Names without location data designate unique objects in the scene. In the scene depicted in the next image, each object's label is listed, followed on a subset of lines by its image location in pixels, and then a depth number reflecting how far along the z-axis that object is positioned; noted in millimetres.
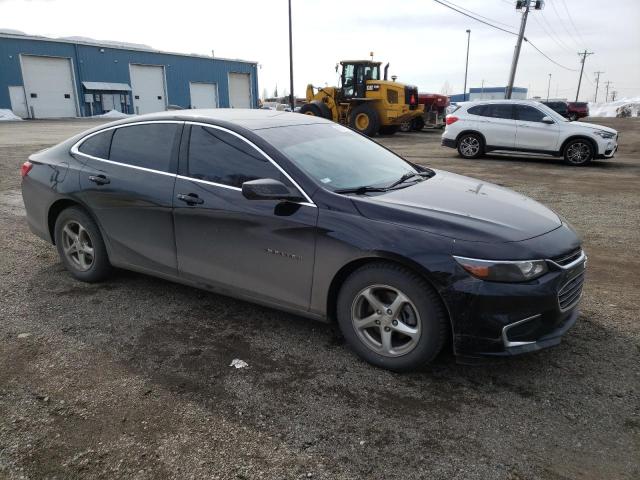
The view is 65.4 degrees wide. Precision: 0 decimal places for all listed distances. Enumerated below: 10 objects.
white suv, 12914
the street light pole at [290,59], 31462
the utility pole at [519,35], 30125
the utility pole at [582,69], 79575
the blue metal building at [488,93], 88312
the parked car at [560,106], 33088
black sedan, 2861
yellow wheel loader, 21031
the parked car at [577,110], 36712
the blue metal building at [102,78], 36875
